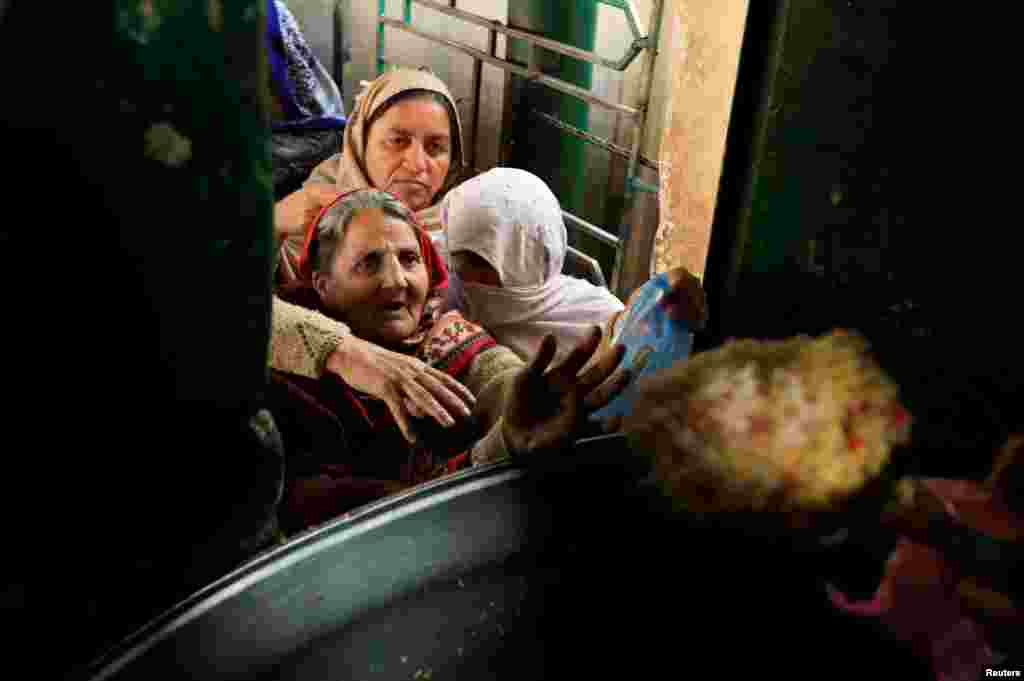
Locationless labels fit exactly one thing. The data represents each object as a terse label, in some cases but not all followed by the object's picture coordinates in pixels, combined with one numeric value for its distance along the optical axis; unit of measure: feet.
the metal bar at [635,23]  8.07
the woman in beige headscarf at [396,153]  7.48
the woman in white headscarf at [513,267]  6.79
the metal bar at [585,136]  8.71
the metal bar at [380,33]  11.82
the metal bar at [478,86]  10.53
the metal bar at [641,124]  8.02
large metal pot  2.77
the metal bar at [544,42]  8.18
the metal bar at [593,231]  8.84
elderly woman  5.05
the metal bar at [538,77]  8.37
